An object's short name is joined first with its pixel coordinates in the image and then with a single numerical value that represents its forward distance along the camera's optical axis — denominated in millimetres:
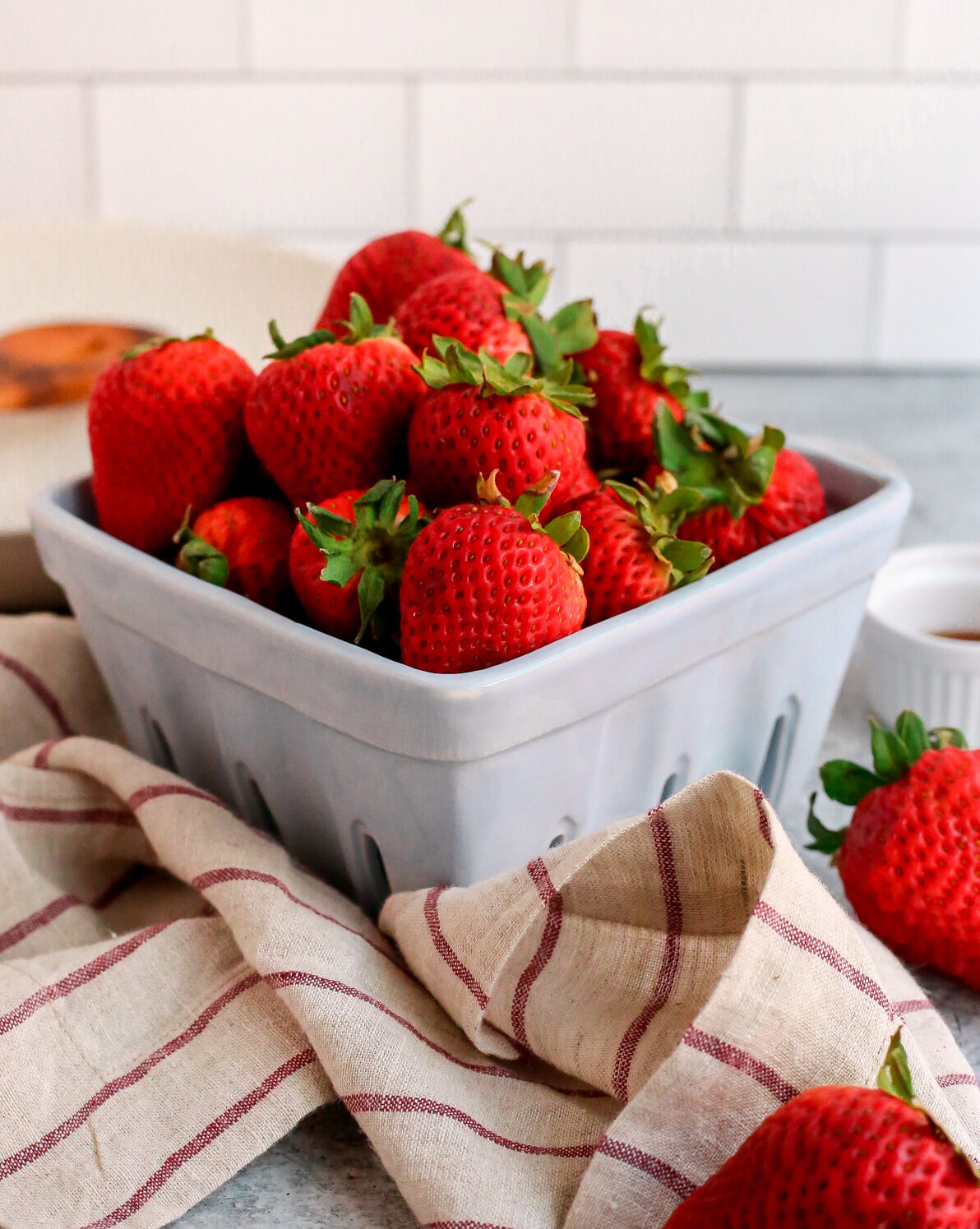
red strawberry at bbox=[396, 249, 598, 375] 541
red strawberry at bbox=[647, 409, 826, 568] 551
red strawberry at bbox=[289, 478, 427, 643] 467
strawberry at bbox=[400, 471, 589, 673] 437
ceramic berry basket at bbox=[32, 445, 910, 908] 439
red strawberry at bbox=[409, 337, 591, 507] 485
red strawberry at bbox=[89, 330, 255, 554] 548
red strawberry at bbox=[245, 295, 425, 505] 510
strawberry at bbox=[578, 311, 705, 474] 564
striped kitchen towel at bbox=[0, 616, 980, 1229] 371
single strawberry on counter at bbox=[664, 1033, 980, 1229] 294
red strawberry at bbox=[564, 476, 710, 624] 483
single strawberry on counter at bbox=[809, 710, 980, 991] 469
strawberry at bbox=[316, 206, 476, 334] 623
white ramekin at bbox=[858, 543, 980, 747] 636
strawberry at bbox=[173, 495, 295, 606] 521
